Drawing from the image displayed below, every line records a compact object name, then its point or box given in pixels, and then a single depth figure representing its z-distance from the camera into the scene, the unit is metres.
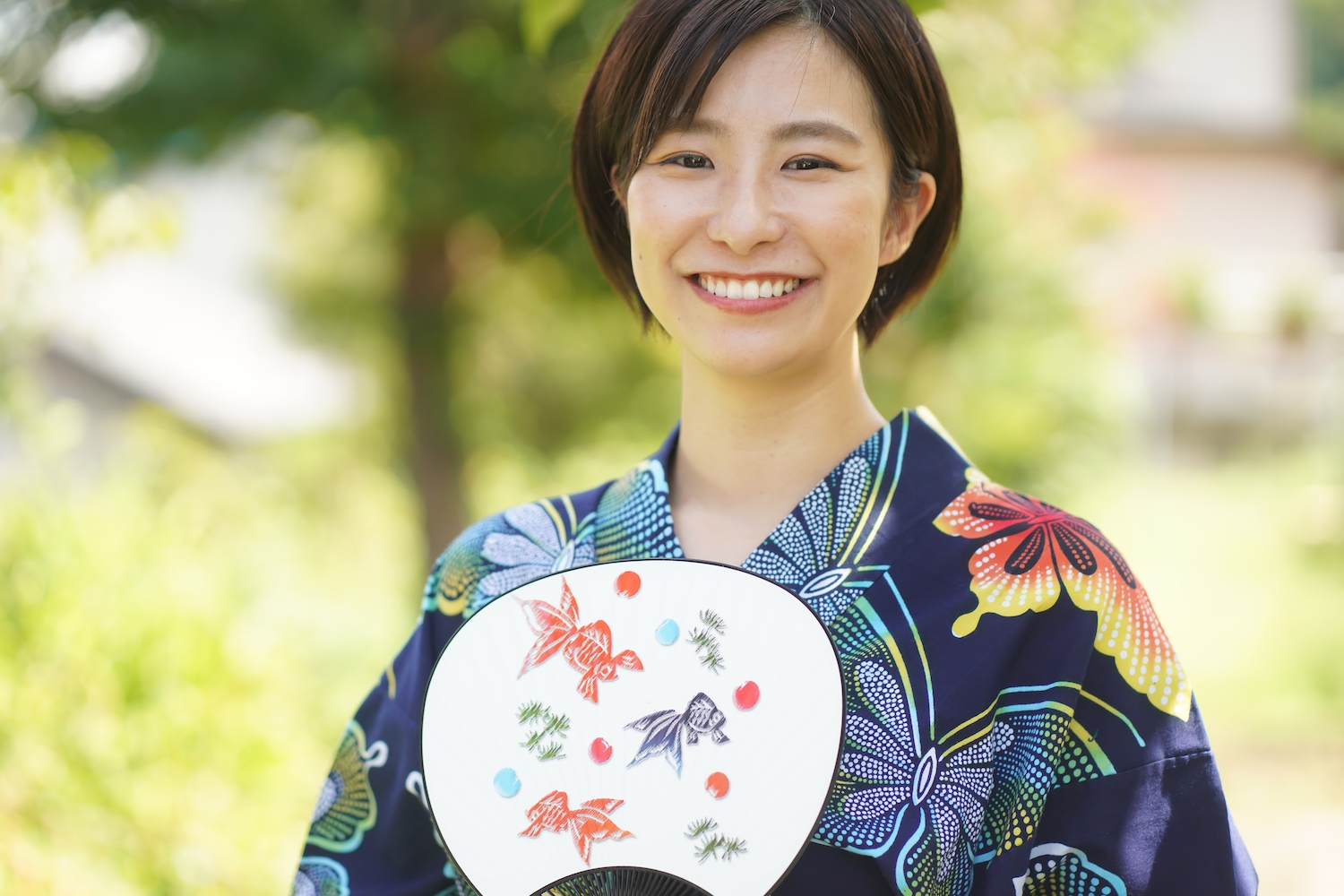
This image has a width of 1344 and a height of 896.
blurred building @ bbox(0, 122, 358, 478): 7.77
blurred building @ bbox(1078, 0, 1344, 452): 12.31
